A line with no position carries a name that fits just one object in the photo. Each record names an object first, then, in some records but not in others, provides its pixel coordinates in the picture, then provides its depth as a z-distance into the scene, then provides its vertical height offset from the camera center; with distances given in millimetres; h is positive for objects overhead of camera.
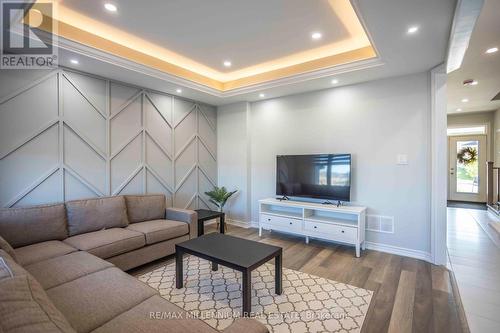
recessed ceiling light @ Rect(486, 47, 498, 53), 3135 +1486
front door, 7426 -35
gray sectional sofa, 991 -831
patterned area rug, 2135 -1303
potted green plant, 4910 -583
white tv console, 3646 -855
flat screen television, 3949 -162
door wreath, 7574 +360
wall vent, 3722 -858
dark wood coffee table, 2160 -858
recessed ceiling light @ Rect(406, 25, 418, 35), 2385 +1328
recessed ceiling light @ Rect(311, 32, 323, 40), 3090 +1649
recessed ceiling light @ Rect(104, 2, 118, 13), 2508 +1621
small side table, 4086 -842
